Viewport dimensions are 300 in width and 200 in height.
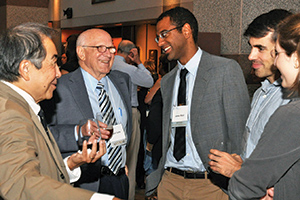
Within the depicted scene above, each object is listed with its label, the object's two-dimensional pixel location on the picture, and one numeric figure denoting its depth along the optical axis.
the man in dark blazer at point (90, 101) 2.65
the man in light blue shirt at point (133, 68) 4.38
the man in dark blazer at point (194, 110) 2.47
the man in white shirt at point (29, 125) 1.27
